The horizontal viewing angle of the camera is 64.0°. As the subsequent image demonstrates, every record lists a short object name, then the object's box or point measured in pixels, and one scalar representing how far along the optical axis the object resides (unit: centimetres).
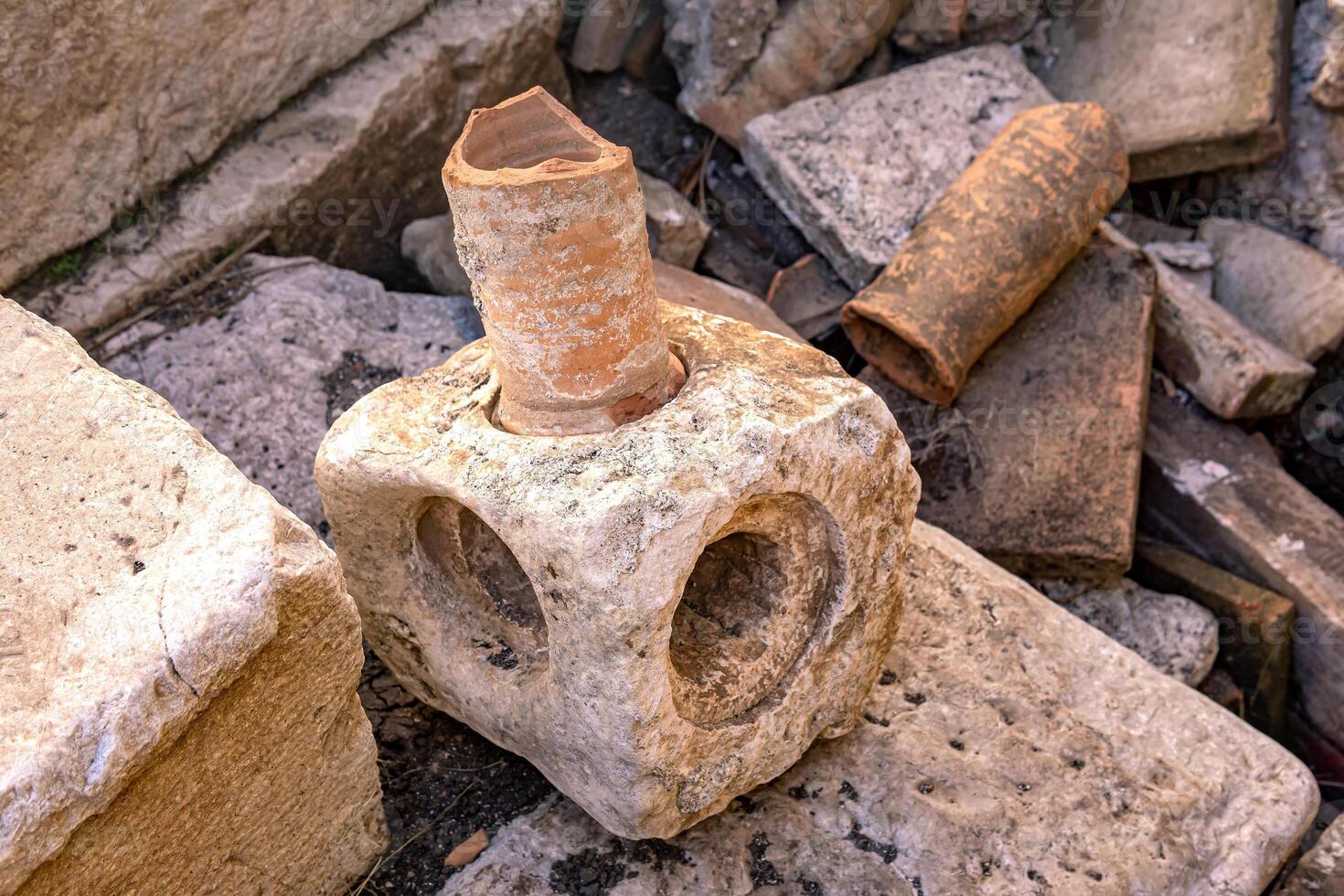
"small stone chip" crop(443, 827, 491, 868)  200
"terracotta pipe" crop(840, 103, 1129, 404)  305
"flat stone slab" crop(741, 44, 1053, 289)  345
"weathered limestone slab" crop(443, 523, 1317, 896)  192
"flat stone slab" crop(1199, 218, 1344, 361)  354
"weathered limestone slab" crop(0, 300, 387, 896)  133
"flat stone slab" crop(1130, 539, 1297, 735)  298
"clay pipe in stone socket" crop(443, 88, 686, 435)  159
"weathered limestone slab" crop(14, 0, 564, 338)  288
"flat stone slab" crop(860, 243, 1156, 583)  297
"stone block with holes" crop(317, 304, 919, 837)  159
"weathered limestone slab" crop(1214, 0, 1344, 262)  376
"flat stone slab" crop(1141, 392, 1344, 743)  302
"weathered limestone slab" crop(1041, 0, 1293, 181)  365
